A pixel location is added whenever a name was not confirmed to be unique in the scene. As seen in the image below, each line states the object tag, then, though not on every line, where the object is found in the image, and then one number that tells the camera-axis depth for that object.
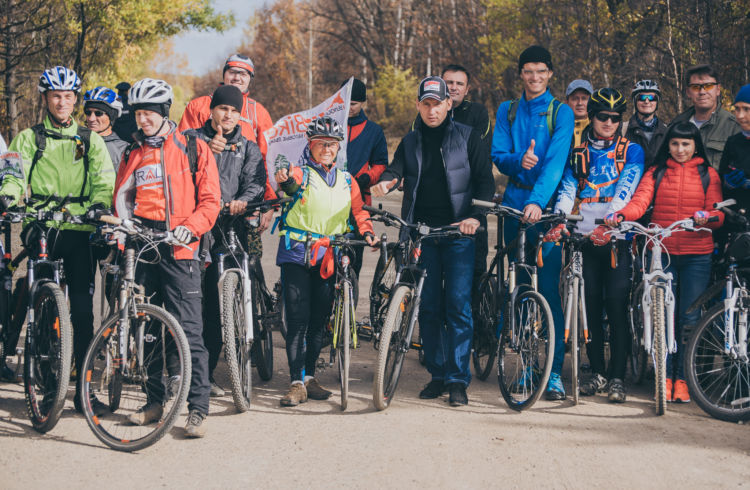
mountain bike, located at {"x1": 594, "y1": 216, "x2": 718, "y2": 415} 5.96
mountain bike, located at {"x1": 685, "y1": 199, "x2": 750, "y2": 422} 5.90
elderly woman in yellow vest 6.30
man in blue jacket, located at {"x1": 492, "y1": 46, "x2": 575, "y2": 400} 6.57
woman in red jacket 6.45
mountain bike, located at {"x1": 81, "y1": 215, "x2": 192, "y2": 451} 5.24
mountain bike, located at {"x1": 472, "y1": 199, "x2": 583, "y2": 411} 6.06
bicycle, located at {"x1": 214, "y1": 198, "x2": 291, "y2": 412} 5.96
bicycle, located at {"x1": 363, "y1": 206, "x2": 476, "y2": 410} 6.00
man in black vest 6.46
